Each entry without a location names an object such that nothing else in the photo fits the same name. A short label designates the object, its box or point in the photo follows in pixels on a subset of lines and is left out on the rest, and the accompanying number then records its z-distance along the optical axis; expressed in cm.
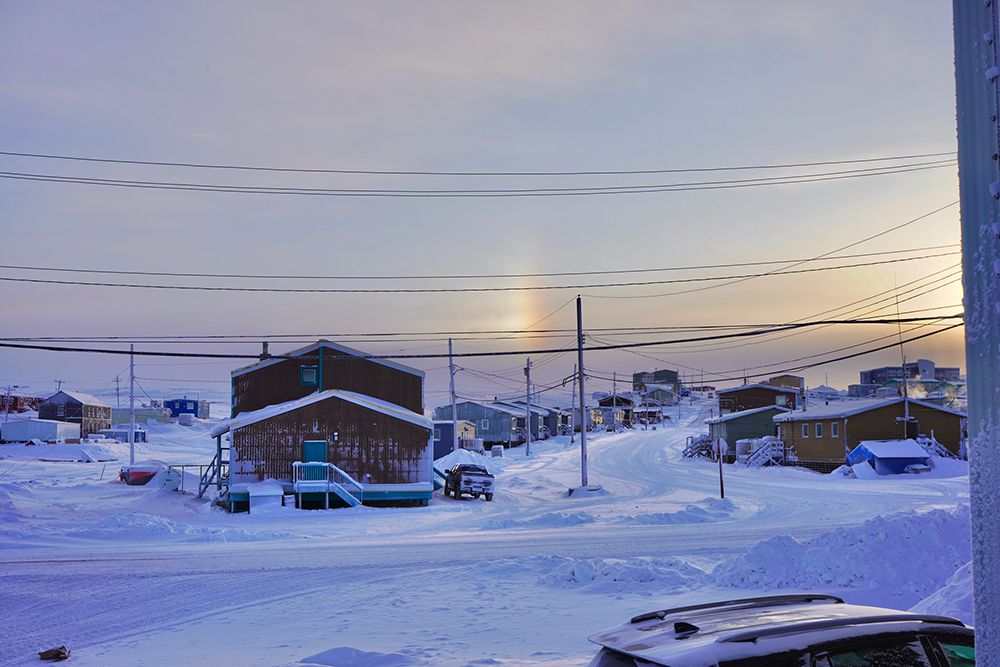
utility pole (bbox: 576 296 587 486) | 3675
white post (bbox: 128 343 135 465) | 5919
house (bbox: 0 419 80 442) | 8638
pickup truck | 3519
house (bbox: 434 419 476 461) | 6331
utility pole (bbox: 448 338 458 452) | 5784
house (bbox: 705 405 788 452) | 6391
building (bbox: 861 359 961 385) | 15262
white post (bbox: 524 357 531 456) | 7372
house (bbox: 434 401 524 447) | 9175
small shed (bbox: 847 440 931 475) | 4459
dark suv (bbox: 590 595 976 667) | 430
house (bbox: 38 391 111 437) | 10294
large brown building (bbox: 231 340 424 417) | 4009
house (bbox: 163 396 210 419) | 15612
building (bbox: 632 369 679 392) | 17655
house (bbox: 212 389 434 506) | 3316
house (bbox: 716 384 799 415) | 7694
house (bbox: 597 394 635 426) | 13112
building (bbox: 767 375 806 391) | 13030
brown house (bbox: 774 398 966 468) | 4903
